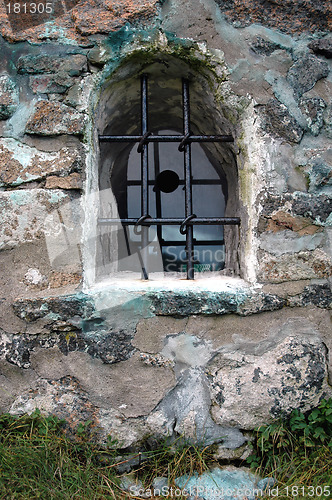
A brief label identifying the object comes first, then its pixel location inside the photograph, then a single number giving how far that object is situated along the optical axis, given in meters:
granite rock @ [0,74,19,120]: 1.60
